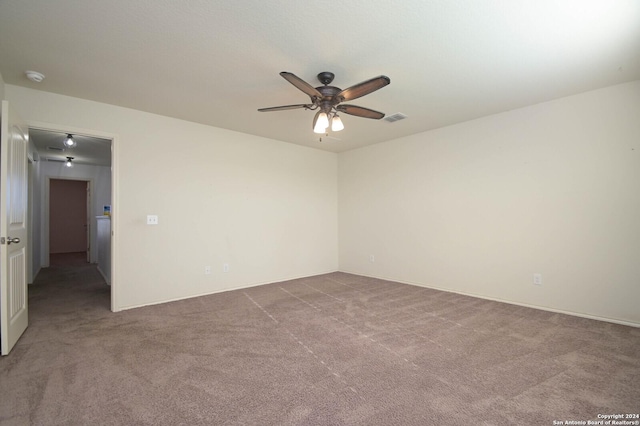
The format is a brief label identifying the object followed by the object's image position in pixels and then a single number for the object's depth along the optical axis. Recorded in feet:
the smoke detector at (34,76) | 8.61
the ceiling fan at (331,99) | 7.52
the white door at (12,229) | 7.48
